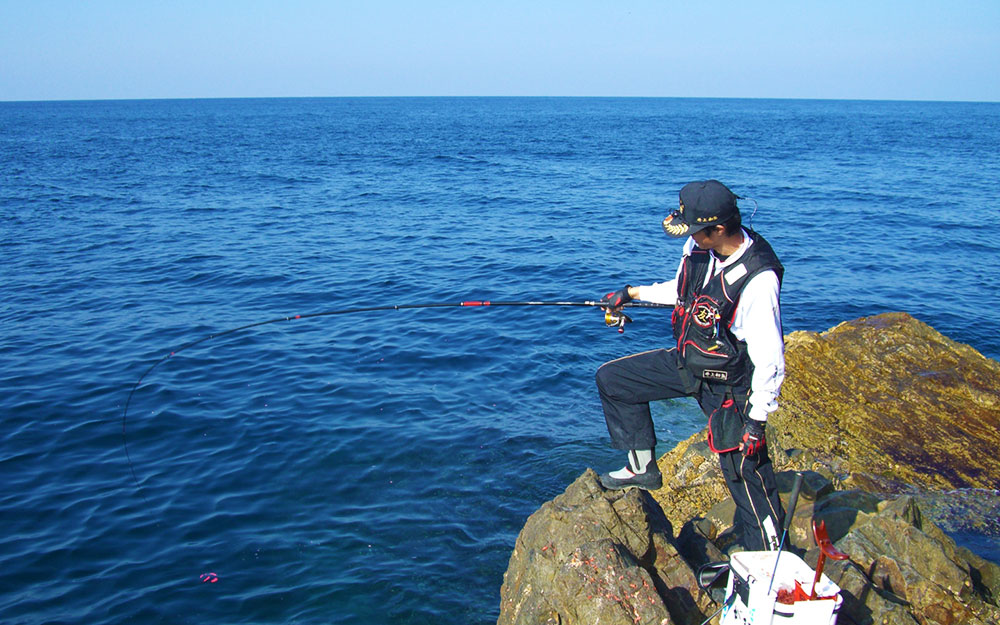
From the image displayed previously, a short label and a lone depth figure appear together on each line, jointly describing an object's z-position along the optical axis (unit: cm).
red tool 359
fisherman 414
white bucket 357
